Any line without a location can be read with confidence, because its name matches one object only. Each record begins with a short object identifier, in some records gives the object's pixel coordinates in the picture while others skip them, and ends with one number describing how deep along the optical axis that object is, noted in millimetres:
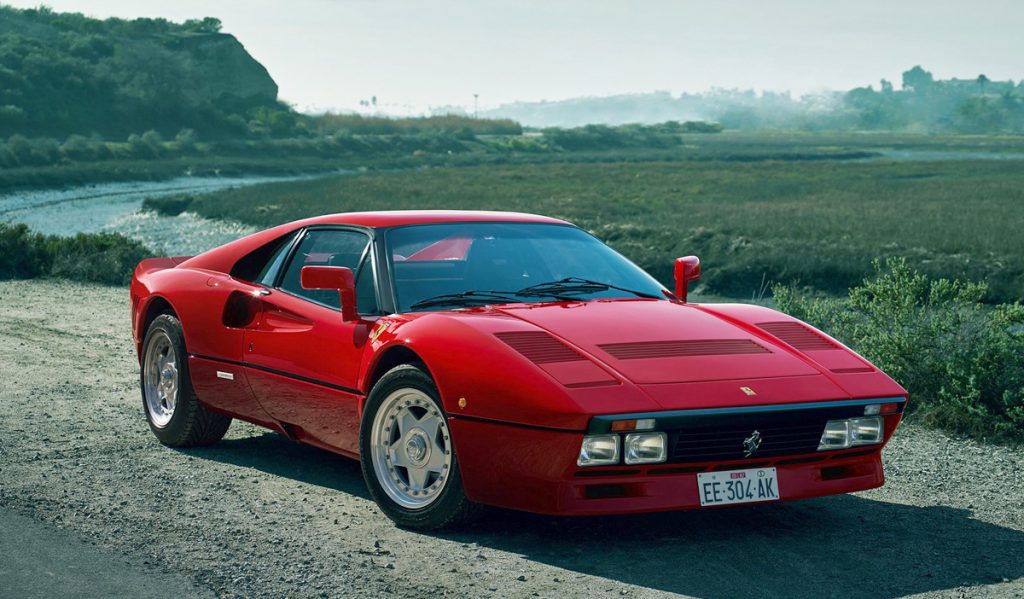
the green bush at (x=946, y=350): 8078
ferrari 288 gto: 4848
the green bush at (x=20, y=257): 19062
